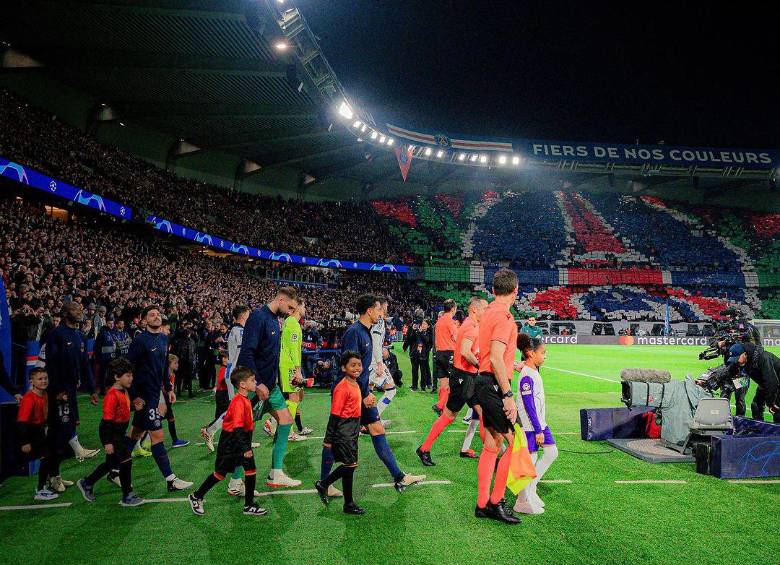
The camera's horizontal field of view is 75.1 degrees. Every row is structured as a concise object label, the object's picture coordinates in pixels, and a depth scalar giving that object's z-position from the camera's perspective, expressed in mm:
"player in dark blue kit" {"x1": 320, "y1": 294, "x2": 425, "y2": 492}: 5324
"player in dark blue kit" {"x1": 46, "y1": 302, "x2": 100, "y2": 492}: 6008
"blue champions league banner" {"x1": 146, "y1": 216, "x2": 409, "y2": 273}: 25938
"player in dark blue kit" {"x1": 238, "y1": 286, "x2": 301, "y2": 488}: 5527
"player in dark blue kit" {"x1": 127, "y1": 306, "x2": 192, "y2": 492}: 5500
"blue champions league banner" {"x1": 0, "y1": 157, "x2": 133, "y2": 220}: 17125
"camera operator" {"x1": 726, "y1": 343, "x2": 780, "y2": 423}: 8406
